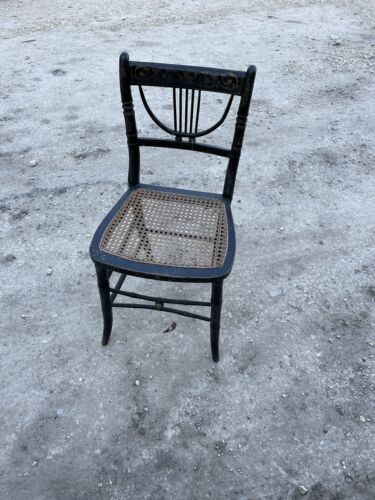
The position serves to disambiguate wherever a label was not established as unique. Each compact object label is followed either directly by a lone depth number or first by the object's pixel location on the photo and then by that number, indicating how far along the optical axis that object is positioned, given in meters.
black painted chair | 1.62
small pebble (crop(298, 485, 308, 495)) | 1.60
